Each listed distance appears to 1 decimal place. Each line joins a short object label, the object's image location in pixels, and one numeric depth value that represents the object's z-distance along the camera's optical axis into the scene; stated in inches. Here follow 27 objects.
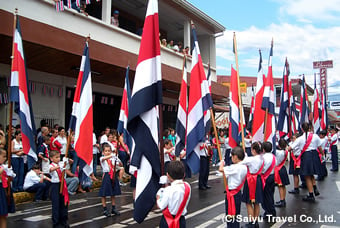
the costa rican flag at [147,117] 142.5
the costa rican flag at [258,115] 257.4
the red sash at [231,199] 182.1
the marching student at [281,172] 285.9
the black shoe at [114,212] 259.8
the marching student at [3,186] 192.9
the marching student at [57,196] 222.4
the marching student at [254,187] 214.7
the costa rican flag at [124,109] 313.1
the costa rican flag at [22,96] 206.4
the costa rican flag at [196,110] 194.9
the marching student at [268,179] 238.1
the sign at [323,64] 2334.9
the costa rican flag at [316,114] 439.0
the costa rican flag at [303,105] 424.2
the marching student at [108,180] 256.6
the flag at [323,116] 464.4
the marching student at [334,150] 540.1
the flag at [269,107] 258.2
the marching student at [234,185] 181.8
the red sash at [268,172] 237.9
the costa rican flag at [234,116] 223.1
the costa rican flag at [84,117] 222.7
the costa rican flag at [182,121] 231.6
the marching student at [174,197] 133.7
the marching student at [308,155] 304.3
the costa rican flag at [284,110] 333.1
